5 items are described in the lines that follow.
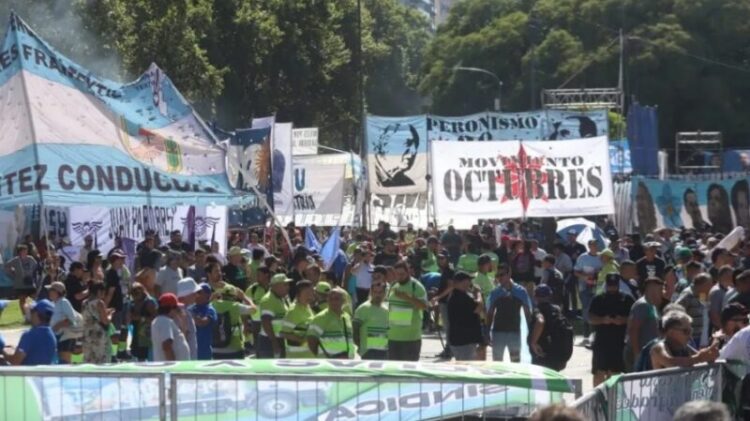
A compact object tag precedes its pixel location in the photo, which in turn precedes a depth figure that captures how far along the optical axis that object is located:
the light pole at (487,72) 78.56
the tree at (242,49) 53.41
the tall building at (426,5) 181.10
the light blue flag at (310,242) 26.77
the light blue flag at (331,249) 24.33
